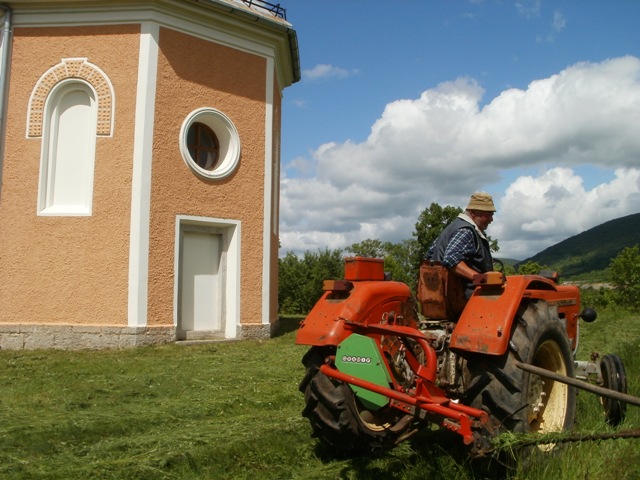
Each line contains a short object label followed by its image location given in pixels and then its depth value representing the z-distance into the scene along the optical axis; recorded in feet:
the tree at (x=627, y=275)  126.31
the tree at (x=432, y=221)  100.48
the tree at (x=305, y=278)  80.53
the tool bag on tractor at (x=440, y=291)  14.05
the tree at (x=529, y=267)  130.11
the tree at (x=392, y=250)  162.09
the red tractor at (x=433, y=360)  11.25
